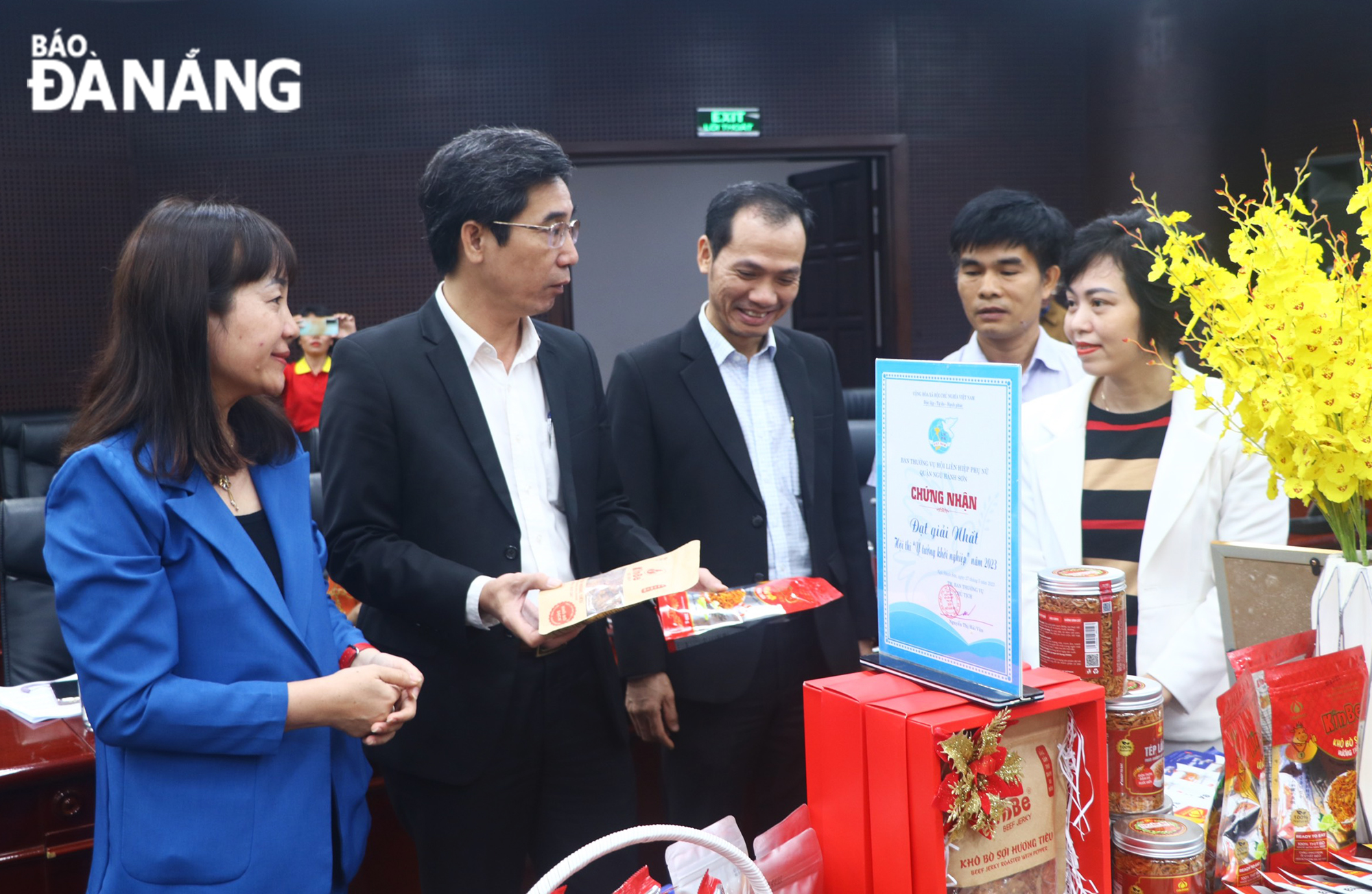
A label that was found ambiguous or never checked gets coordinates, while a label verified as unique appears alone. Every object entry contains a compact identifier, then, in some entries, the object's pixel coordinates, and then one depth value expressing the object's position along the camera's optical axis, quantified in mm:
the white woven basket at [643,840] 888
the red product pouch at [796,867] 1130
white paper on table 2260
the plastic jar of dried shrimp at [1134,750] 1164
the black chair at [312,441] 5991
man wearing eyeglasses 1758
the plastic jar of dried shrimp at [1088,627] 1151
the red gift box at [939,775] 1031
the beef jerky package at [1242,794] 1188
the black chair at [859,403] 4547
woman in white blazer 1675
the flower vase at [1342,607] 1281
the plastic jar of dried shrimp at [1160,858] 1129
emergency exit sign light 6945
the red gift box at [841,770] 1119
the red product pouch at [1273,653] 1268
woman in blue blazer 1329
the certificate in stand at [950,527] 1046
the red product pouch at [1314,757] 1229
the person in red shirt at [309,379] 6711
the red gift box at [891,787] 1057
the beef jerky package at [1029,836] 1079
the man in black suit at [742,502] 2166
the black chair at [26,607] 2645
